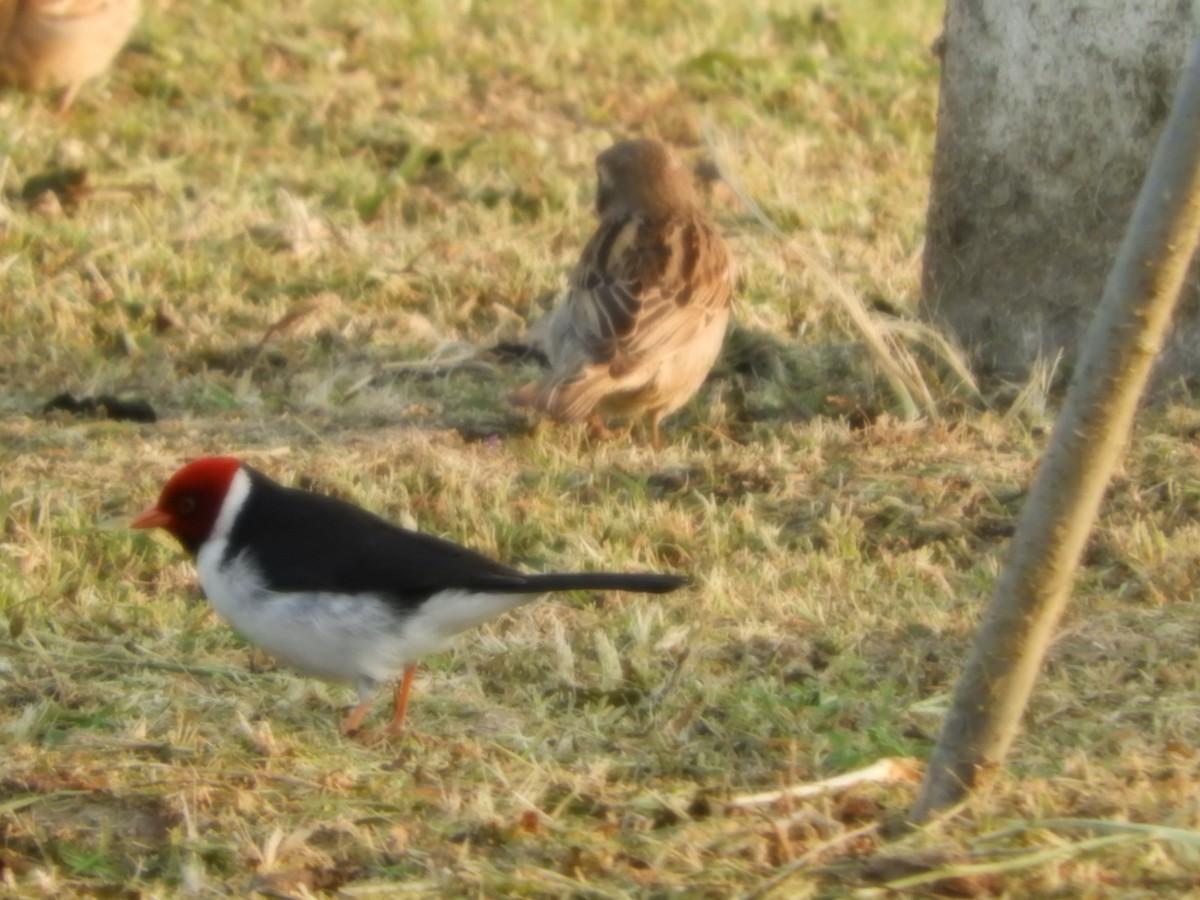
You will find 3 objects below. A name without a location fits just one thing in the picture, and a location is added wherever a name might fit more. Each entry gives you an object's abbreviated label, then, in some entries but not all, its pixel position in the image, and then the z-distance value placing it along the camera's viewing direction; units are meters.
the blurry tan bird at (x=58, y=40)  21.34
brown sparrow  14.65
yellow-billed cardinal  9.91
